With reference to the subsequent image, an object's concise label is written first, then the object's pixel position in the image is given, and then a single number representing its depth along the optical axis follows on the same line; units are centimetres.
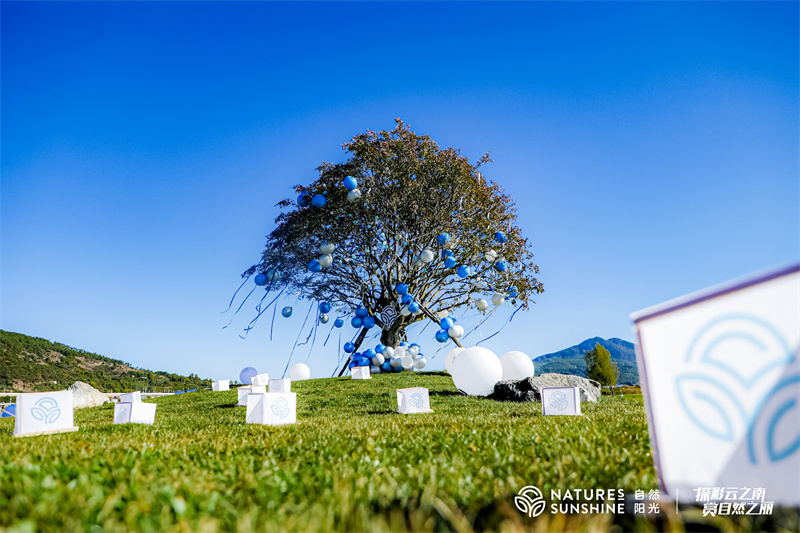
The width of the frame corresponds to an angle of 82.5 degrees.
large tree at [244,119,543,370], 2353
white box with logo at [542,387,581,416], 882
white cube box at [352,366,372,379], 2111
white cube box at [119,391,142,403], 1659
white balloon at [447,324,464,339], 2309
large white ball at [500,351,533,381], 1661
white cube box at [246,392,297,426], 861
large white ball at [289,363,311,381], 2642
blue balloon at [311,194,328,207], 2148
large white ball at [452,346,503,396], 1497
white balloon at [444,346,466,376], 1824
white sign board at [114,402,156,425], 955
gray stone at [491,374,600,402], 1435
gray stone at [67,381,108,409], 2015
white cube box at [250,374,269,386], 1958
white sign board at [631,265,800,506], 210
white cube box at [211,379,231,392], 2145
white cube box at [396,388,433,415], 1102
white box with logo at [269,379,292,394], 1568
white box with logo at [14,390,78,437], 712
